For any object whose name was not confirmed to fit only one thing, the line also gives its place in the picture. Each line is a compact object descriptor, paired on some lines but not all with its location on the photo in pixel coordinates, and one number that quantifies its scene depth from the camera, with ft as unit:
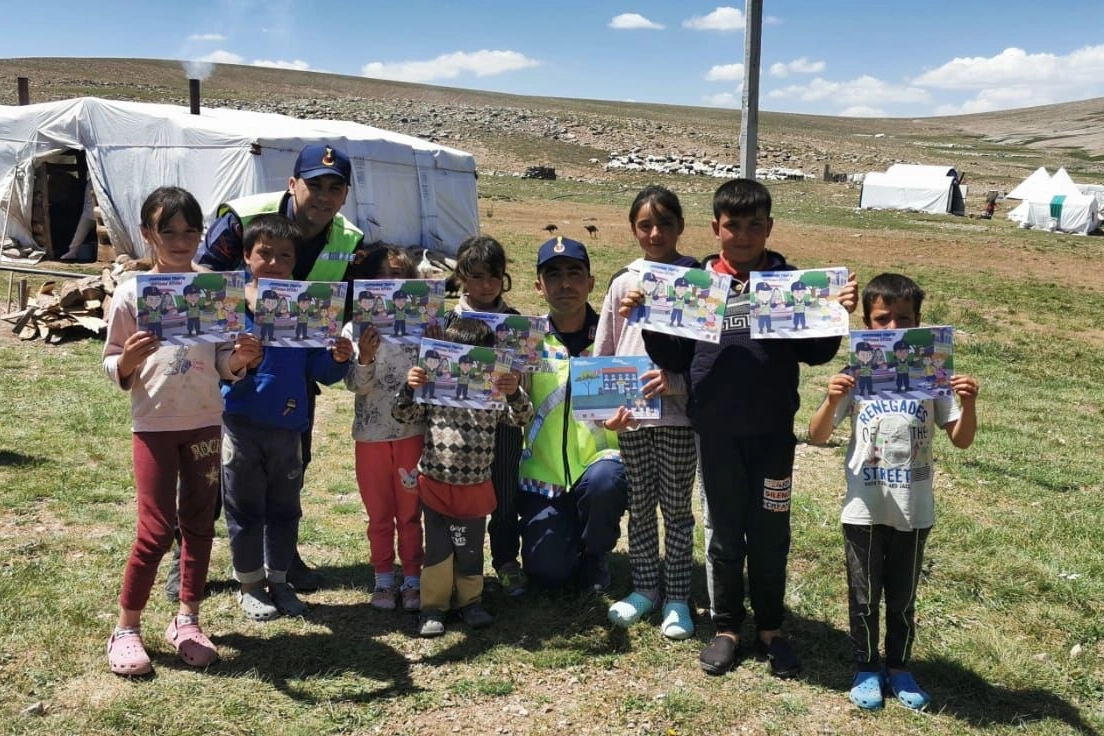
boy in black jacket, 11.12
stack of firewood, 33.63
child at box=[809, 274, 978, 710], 10.68
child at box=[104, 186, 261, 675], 10.78
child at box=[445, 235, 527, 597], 12.71
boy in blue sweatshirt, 11.96
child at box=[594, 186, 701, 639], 12.25
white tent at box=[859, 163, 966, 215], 129.70
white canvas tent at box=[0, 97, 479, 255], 50.80
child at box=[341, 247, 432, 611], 12.98
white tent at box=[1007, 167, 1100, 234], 109.60
